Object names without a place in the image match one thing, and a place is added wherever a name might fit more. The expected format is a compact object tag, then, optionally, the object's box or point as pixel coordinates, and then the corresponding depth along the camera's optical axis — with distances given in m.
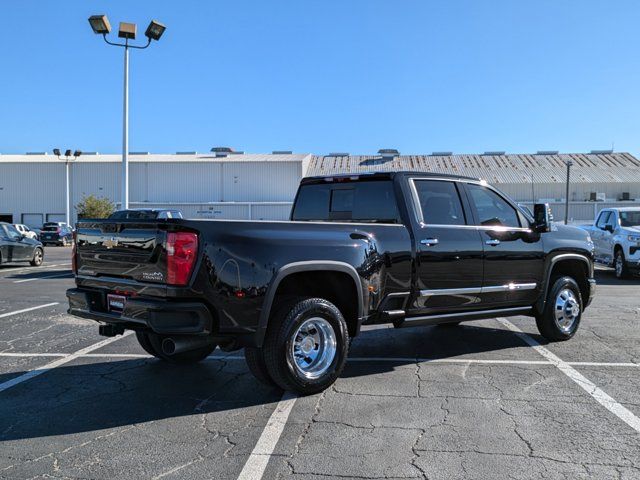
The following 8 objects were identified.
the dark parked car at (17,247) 17.80
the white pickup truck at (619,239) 14.94
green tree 47.34
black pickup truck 4.39
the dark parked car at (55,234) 40.69
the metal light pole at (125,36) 18.77
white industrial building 50.34
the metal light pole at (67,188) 47.88
